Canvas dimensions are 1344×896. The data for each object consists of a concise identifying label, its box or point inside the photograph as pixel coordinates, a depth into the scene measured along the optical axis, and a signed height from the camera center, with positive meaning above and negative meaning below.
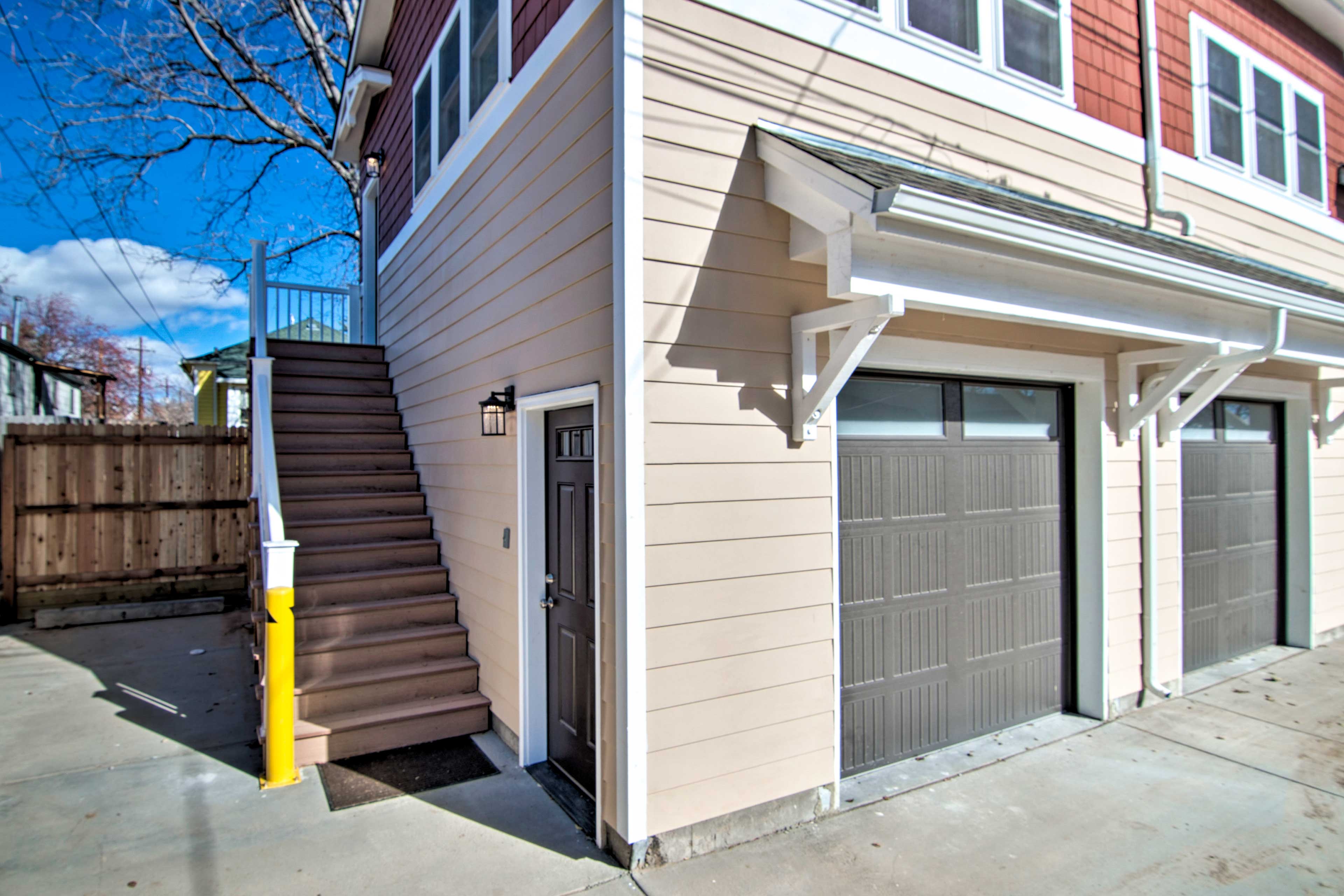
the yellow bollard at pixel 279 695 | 3.60 -1.24
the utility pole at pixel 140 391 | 32.16 +3.40
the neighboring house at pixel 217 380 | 13.33 +1.75
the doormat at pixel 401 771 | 3.56 -1.73
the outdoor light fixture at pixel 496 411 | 4.02 +0.27
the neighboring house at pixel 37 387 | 12.78 +1.63
